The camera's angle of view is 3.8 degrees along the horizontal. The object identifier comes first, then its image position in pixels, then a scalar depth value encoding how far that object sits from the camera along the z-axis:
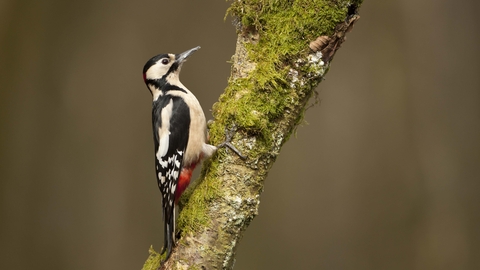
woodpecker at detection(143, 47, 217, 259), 7.35
